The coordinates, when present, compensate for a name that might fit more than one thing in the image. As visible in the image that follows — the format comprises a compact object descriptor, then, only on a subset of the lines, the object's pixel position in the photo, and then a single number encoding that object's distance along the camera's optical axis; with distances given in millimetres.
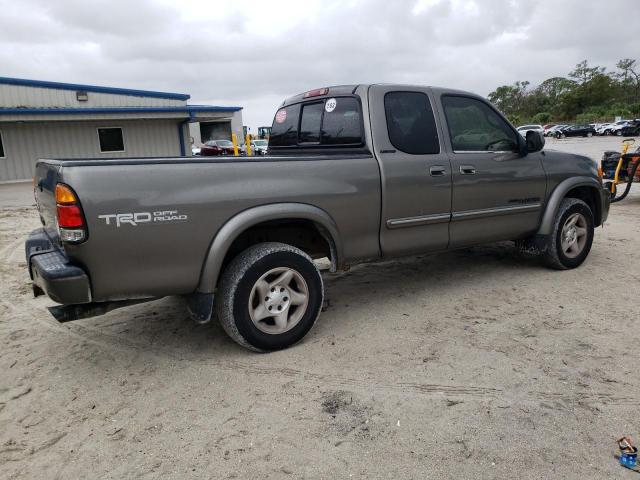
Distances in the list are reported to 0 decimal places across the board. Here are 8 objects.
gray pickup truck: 2949
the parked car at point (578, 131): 48500
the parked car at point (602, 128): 47825
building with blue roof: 20391
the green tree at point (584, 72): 78938
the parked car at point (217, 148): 27109
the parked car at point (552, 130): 50438
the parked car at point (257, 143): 30016
